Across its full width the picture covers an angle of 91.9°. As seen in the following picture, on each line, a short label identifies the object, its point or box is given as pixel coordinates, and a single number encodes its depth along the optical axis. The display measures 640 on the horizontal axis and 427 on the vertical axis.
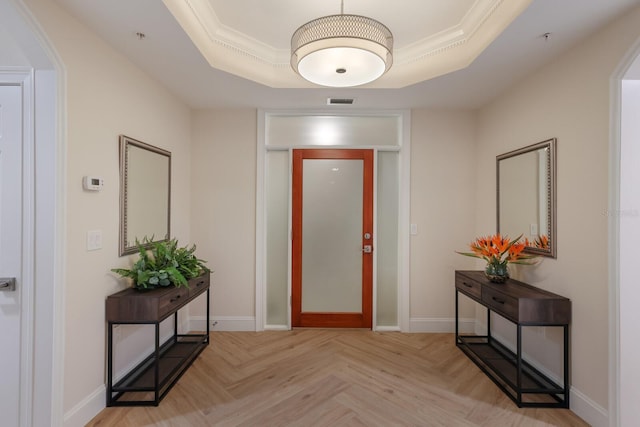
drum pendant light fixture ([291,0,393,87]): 1.73
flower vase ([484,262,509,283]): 2.68
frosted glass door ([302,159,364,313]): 3.63
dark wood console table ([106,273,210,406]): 2.19
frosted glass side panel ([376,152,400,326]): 3.66
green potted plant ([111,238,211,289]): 2.37
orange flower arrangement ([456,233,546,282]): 2.62
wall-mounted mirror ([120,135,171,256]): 2.40
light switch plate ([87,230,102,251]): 2.05
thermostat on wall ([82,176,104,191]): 2.00
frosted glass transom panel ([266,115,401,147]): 3.63
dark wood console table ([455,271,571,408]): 2.21
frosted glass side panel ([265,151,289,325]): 3.65
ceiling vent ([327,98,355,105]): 3.24
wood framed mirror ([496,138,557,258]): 2.41
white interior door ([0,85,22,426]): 1.78
